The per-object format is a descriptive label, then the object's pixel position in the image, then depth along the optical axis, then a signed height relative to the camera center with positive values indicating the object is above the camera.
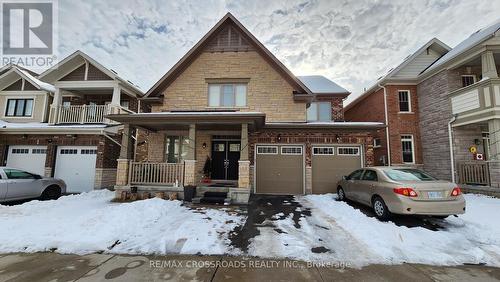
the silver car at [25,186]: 7.96 -1.04
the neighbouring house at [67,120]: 12.16 +2.54
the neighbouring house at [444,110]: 9.38 +2.93
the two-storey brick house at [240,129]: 10.79 +1.66
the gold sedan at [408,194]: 5.41 -0.78
